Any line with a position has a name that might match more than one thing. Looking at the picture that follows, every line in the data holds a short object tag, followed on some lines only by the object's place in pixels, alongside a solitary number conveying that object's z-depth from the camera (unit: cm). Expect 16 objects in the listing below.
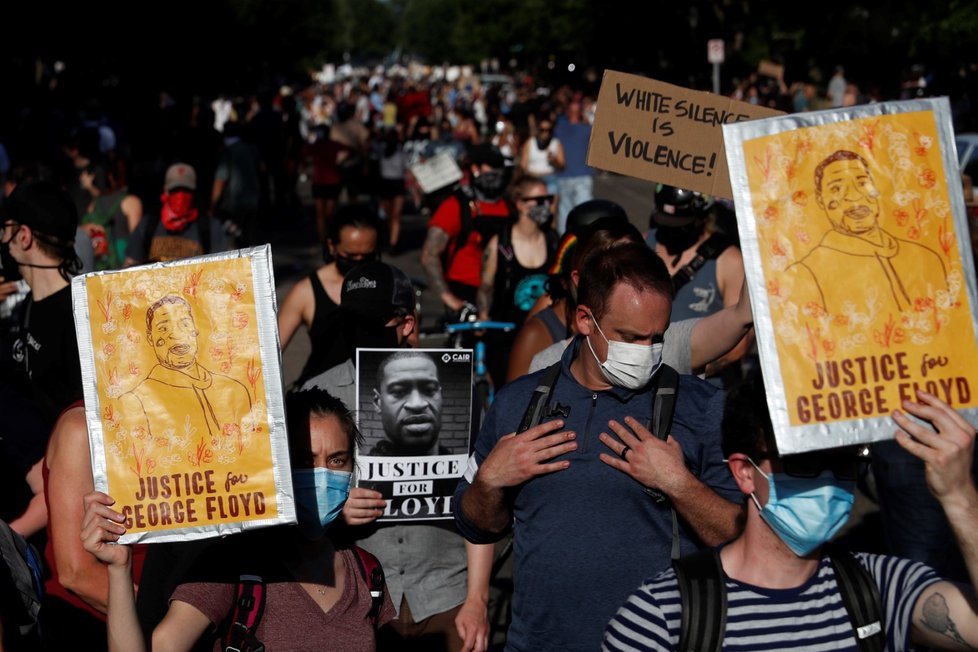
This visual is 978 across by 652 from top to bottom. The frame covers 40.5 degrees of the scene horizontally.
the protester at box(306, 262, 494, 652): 447
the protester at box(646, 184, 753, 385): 616
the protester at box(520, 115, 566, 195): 1523
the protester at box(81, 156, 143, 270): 942
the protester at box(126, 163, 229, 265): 883
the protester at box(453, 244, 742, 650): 349
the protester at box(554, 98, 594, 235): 1477
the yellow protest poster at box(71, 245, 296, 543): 319
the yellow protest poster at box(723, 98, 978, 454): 270
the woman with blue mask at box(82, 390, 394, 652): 324
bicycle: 767
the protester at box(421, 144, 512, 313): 882
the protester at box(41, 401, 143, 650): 388
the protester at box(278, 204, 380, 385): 633
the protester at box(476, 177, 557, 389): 775
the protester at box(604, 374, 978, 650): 286
